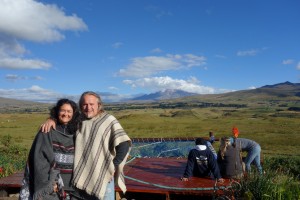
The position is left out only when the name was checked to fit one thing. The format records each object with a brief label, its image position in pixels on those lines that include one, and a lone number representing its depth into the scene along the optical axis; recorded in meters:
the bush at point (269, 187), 3.28
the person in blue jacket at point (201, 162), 4.63
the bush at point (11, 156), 6.44
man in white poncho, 2.43
